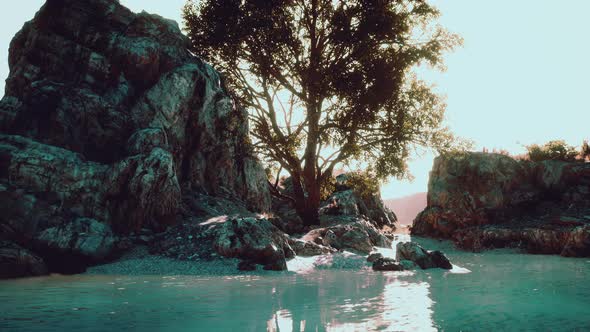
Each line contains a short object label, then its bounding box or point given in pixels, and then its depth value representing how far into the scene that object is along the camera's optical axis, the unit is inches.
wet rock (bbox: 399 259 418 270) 652.7
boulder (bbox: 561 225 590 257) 841.5
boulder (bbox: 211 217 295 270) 636.1
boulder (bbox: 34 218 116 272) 581.0
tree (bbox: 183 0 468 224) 1040.8
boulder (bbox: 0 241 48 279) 503.5
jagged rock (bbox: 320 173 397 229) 1423.5
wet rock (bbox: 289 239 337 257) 787.4
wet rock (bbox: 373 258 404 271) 637.9
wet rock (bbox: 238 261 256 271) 591.8
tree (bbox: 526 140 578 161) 1264.1
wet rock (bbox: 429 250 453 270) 676.7
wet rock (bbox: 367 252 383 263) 711.2
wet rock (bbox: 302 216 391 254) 911.7
